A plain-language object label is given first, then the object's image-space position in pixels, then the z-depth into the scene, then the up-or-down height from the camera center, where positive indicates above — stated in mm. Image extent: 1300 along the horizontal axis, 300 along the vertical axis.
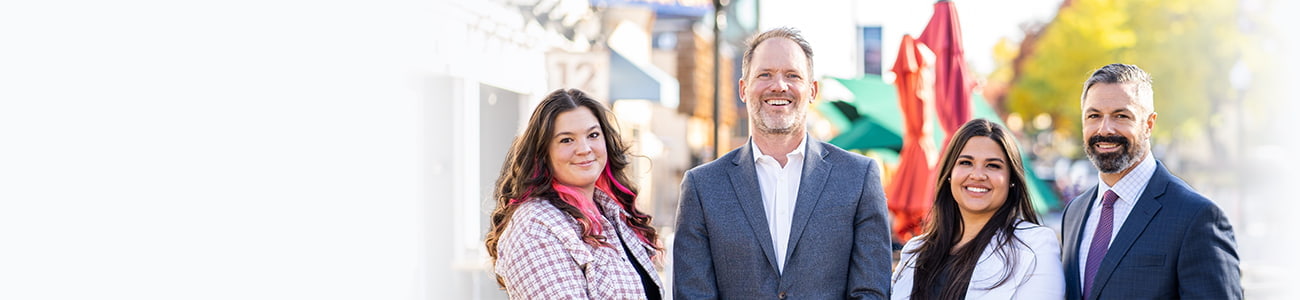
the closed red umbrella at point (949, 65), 9281 +630
